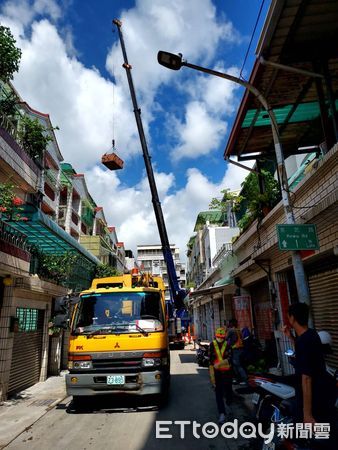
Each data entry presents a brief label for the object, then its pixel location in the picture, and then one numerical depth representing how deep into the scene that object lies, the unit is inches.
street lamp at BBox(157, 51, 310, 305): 193.9
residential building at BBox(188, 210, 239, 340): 721.6
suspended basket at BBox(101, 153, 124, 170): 543.8
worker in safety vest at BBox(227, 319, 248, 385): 336.5
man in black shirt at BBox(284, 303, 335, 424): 117.1
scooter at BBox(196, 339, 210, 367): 513.8
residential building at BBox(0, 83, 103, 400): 337.7
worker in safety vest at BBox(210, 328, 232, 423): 239.8
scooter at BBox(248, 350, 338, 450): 146.8
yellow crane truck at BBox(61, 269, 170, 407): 259.6
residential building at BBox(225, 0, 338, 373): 227.1
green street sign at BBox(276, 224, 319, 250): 200.7
